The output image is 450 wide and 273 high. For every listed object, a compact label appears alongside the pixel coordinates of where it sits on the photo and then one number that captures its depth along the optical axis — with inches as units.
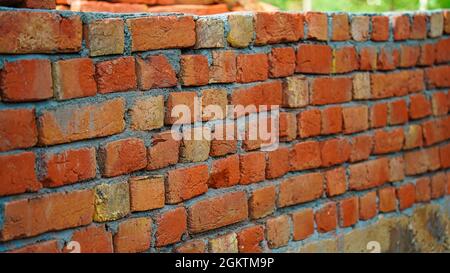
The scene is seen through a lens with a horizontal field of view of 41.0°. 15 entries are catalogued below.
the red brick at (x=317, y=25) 93.0
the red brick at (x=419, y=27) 109.2
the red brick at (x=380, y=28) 103.0
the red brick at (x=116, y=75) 69.6
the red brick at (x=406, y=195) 109.5
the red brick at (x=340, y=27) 97.0
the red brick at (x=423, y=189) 112.7
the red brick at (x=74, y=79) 65.9
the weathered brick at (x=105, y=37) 68.4
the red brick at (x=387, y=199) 106.5
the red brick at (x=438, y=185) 115.3
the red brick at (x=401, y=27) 106.2
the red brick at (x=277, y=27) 86.4
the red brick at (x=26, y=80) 61.9
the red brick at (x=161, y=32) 72.5
